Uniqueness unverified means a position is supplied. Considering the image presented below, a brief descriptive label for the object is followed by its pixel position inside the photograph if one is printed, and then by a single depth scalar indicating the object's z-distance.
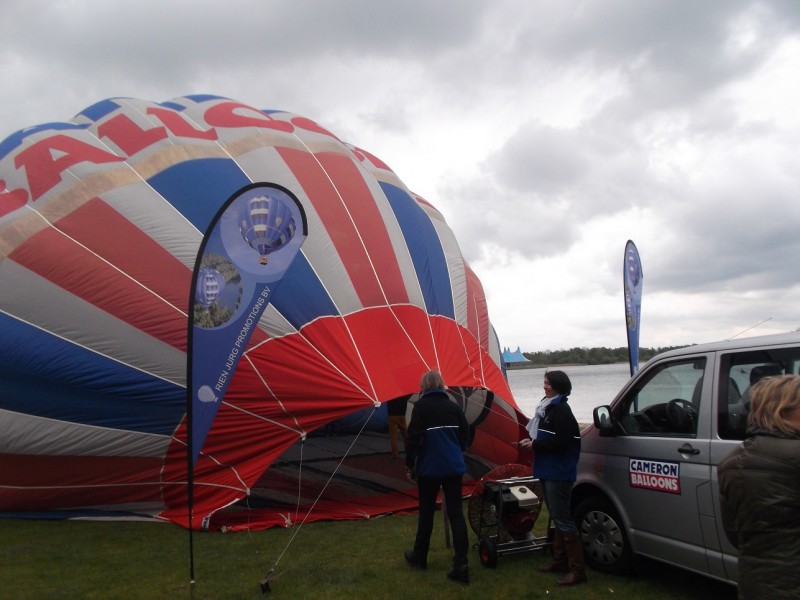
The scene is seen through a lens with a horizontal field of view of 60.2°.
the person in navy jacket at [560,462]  4.80
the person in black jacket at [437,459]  5.08
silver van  4.02
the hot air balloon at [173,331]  6.88
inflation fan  5.52
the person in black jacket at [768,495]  2.39
